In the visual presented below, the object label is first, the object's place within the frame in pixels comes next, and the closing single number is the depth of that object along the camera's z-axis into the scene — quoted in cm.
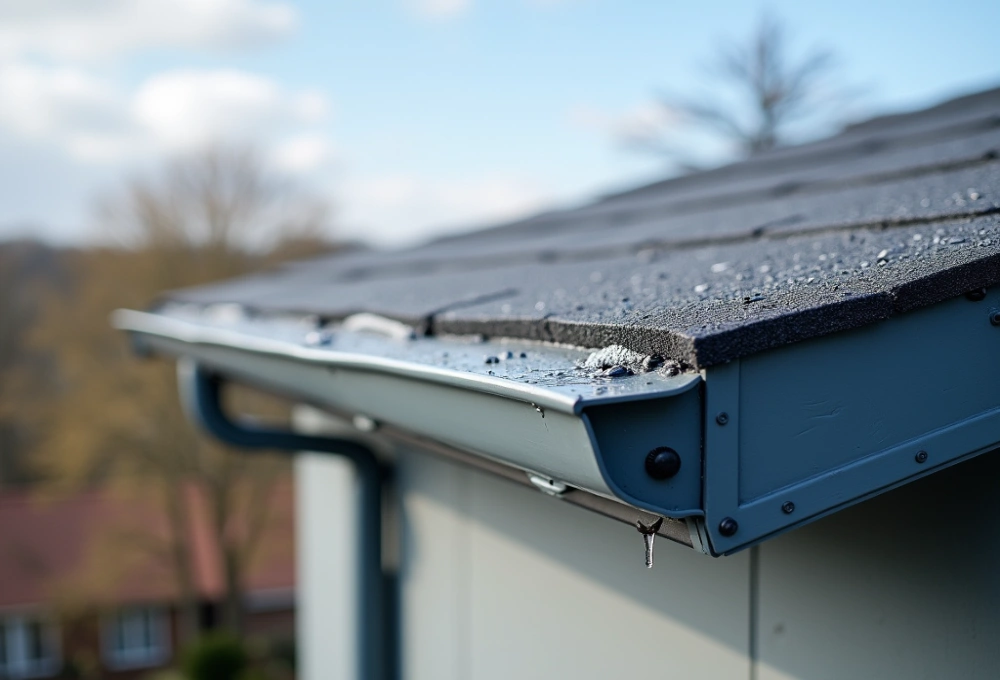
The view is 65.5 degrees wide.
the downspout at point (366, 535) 249
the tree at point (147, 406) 1450
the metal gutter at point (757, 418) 67
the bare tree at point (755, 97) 1205
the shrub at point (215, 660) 951
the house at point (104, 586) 1428
